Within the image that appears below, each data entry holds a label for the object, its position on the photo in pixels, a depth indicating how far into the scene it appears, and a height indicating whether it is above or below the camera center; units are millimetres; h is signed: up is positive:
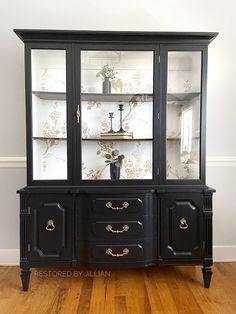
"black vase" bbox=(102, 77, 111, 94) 2148 +489
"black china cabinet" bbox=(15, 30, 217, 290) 1957 -113
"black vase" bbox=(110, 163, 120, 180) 2084 -192
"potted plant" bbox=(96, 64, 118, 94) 2113 +572
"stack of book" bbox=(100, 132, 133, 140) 2156 +99
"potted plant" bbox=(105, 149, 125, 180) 2133 -101
